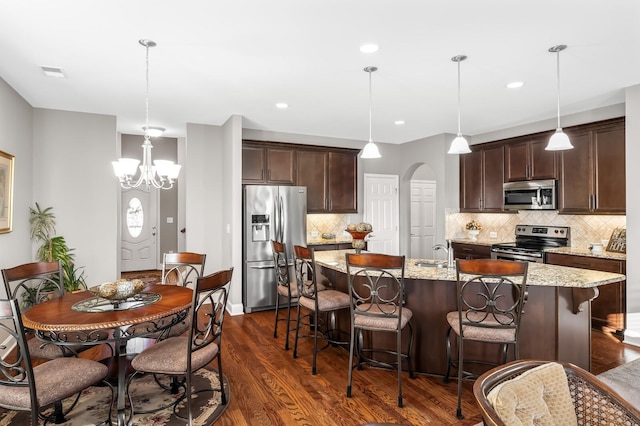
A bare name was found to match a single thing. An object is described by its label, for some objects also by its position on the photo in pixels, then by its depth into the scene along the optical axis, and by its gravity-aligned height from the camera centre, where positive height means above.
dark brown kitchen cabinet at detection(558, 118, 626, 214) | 4.30 +0.56
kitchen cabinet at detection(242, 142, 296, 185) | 5.36 +0.78
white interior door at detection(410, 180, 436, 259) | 7.21 -0.05
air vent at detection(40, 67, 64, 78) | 3.28 +1.33
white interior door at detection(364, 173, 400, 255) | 6.75 +0.07
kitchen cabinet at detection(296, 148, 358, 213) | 5.89 +0.62
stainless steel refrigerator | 5.05 -0.26
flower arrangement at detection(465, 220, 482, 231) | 6.15 -0.19
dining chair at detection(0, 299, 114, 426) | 1.84 -0.91
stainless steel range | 4.86 -0.41
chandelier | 3.00 +0.41
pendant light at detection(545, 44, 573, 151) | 2.97 +0.63
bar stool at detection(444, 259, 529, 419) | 2.42 -0.68
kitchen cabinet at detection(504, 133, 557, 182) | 5.04 +0.80
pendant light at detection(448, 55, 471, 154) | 3.23 +0.62
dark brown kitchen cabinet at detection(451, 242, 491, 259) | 5.46 -0.56
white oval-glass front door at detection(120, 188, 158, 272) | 7.81 -0.31
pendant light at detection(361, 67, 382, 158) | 3.55 +0.62
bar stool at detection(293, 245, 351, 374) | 3.25 -0.78
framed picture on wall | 3.54 +0.24
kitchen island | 2.70 -0.78
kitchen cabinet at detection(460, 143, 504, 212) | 5.68 +0.59
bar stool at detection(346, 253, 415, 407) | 2.66 -0.77
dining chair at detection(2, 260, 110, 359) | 2.19 -0.74
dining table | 2.10 -0.62
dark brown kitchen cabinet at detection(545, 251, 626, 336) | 4.08 -0.99
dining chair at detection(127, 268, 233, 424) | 2.25 -0.91
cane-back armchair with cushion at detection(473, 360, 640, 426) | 1.17 -0.64
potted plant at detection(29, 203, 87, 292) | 4.36 -0.34
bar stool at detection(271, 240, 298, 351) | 3.73 -0.66
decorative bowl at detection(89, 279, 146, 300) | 2.39 -0.50
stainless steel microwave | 4.98 +0.29
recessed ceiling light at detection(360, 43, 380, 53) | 2.86 +1.34
